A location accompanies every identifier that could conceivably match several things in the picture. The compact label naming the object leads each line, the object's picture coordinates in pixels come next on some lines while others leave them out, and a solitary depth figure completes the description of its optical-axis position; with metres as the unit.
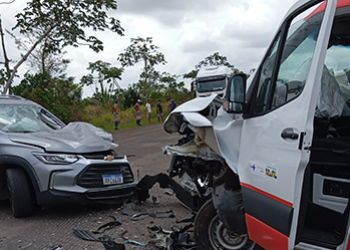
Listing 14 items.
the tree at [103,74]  31.95
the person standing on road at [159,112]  28.26
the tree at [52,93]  19.08
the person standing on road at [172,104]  28.63
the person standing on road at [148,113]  27.28
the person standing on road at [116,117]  22.62
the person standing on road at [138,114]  24.86
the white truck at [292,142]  2.92
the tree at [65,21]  15.89
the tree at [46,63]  19.67
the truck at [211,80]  19.19
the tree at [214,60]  41.43
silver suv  5.87
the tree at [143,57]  34.22
